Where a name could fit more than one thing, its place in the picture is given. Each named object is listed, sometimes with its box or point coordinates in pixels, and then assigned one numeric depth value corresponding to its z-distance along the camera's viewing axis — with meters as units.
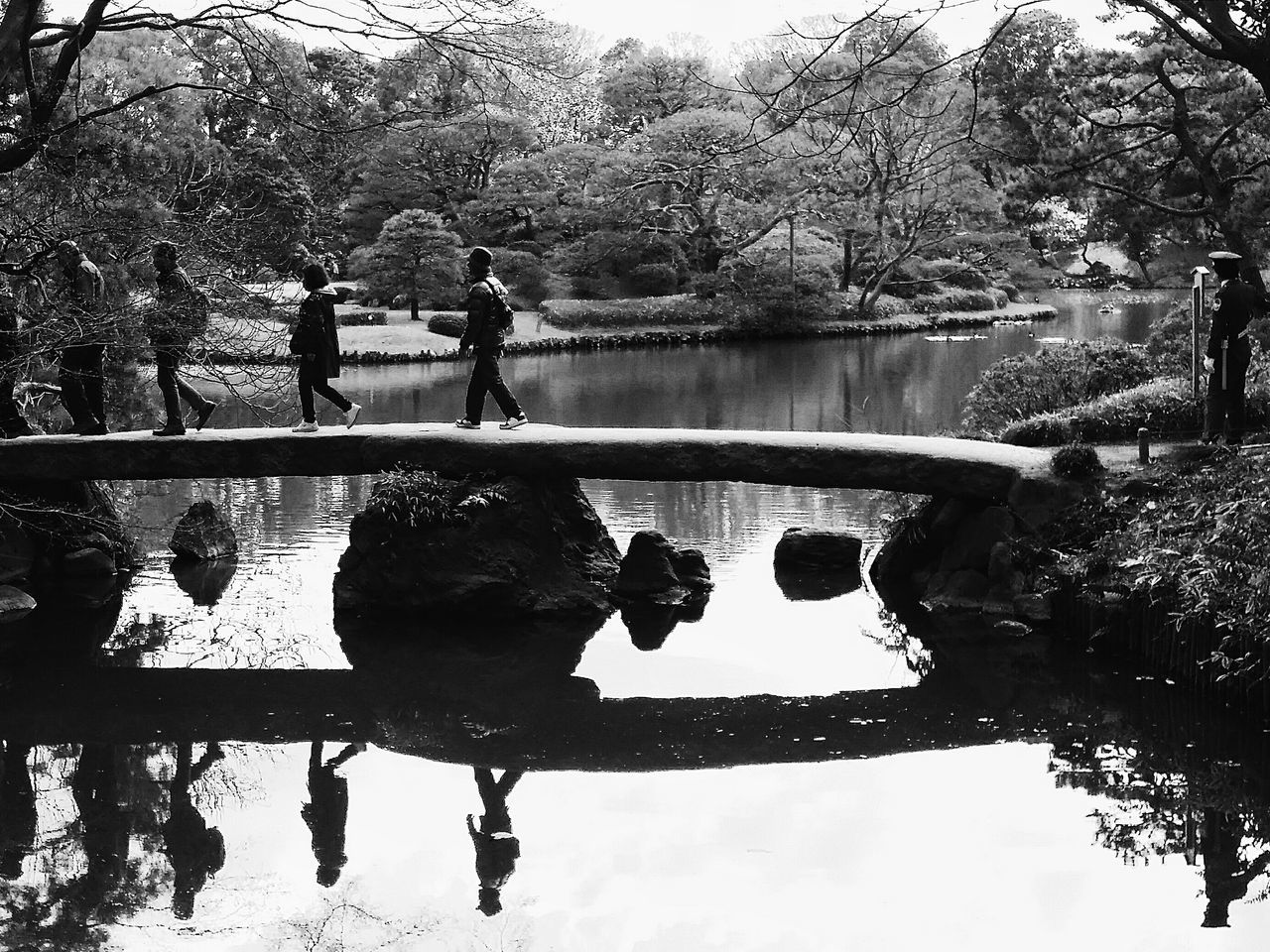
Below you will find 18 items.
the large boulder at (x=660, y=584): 12.55
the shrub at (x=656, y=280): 42.50
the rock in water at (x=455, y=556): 12.47
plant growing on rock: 12.44
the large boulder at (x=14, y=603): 12.61
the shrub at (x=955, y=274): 48.16
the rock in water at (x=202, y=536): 14.59
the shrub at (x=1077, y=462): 11.90
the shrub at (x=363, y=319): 36.50
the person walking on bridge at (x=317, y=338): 12.49
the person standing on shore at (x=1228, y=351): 12.55
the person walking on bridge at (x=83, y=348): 10.86
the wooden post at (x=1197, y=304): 13.63
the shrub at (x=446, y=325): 36.12
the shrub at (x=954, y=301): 45.69
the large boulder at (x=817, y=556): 13.84
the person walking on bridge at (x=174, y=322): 11.57
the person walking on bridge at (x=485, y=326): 12.44
